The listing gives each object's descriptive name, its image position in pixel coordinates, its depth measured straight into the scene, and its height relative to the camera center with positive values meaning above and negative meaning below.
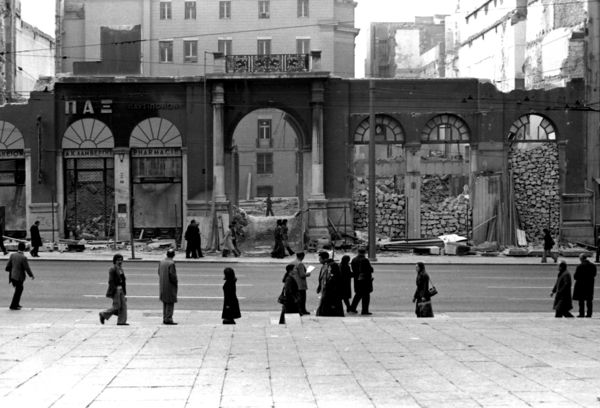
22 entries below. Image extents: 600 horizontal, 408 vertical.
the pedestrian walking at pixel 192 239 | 31.86 -1.23
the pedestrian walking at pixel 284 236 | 32.84 -1.16
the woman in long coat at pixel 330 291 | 16.77 -1.70
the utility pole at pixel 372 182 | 30.19 +0.89
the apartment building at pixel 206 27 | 53.53 +11.55
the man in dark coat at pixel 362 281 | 17.64 -1.58
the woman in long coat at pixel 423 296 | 16.80 -1.80
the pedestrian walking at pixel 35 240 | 30.89 -1.23
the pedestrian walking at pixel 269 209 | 42.62 -0.12
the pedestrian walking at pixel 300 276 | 17.08 -1.42
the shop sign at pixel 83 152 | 37.56 +2.48
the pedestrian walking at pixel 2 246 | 31.02 -1.43
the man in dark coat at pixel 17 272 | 18.05 -1.41
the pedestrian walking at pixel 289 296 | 16.48 -1.76
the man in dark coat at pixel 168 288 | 16.05 -1.56
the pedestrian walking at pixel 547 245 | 31.06 -1.47
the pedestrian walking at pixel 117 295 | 15.67 -1.64
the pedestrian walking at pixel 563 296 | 17.14 -1.85
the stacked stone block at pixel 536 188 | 37.69 +0.80
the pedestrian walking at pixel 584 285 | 17.69 -1.69
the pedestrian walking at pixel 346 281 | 17.58 -1.58
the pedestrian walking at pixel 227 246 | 33.31 -1.56
